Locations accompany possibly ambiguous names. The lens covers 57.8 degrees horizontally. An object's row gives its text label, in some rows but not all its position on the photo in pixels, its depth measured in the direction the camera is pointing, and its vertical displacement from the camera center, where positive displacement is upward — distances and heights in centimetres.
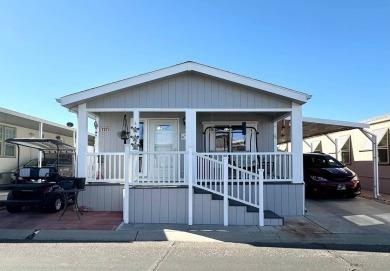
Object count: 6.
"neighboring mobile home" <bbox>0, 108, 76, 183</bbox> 1452 +107
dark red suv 1235 -99
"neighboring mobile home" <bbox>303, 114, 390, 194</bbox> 1442 +5
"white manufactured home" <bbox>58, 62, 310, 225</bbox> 842 +15
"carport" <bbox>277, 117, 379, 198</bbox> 1197 +97
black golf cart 902 -85
